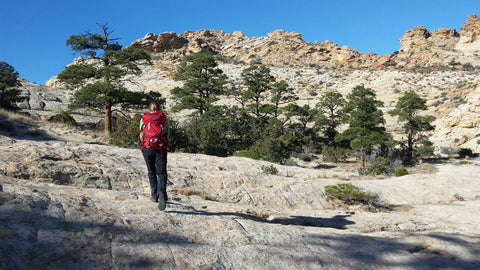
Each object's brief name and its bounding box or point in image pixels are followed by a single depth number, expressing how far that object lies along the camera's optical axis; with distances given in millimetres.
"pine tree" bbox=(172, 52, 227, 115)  24234
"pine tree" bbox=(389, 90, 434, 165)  23484
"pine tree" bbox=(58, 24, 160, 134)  15062
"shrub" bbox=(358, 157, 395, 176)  14656
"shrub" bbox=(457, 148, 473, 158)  23731
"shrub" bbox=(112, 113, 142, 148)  13141
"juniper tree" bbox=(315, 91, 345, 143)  28172
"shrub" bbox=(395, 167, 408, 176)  14078
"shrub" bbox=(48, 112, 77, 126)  17359
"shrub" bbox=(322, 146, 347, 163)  22734
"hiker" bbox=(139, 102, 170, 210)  4125
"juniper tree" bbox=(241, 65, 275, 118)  26500
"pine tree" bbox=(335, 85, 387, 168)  20391
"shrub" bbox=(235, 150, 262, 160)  15566
